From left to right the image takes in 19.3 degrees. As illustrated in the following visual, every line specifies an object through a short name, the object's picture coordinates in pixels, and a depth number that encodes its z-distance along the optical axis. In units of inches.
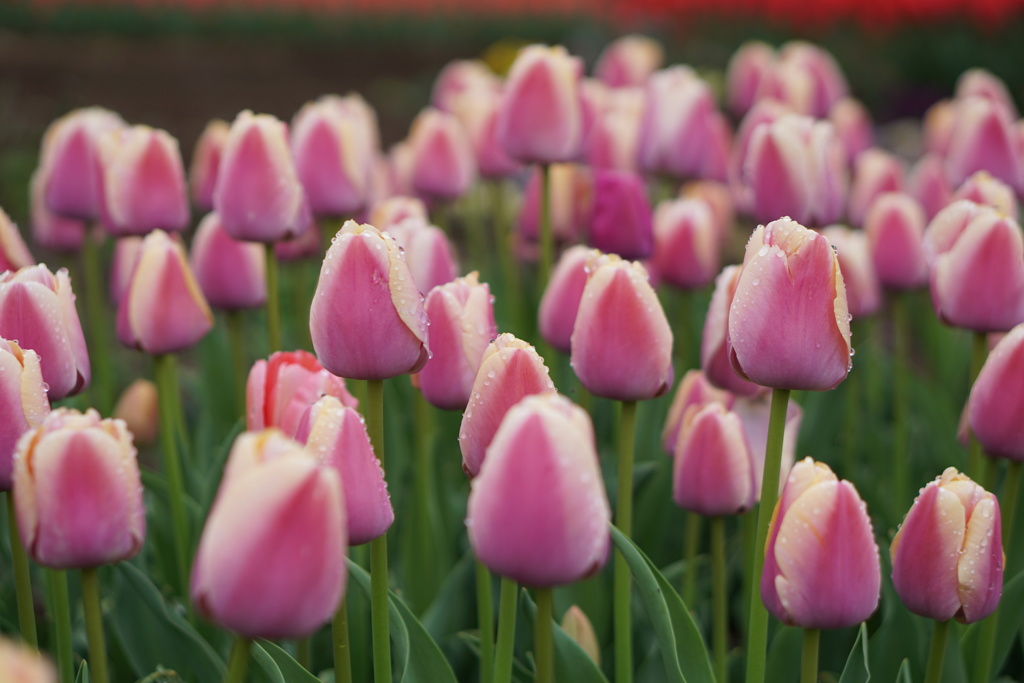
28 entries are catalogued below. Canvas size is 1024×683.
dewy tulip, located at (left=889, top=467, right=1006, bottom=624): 45.0
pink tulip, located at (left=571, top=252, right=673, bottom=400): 45.9
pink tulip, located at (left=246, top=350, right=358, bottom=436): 45.8
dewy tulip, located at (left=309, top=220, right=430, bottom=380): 44.3
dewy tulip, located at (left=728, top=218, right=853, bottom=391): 44.5
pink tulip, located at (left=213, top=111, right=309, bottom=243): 52.0
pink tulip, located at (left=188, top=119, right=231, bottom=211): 62.7
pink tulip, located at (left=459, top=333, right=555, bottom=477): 43.4
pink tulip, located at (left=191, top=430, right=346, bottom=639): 39.5
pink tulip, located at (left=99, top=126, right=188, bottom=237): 54.7
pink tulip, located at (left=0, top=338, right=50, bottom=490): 43.7
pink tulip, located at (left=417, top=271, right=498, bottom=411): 46.6
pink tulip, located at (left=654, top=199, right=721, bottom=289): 59.7
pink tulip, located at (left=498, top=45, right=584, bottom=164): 57.4
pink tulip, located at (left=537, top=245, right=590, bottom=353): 52.1
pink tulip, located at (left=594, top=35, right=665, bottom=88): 93.0
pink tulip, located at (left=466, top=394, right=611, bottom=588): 40.7
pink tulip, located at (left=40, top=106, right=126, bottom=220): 57.5
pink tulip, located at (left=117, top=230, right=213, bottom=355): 51.8
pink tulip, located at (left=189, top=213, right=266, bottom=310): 57.1
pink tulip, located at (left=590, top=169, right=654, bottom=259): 57.5
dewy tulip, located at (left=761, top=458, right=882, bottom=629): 43.8
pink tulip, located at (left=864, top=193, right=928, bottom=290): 60.2
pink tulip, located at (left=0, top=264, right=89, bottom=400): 45.7
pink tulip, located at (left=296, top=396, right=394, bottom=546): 43.2
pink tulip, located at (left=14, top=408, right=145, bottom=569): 42.1
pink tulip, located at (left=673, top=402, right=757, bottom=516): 49.3
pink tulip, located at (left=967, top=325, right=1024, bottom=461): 47.5
